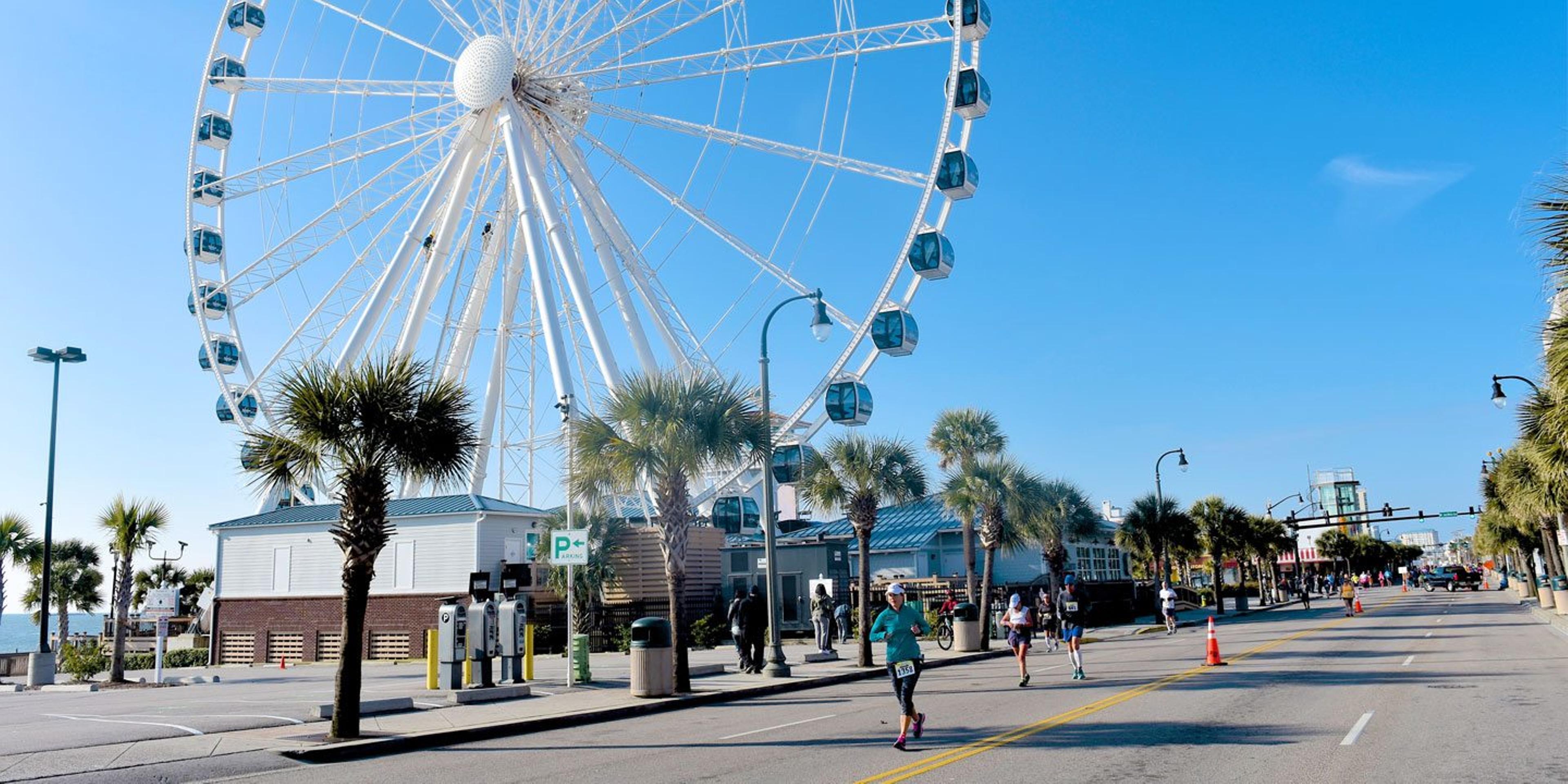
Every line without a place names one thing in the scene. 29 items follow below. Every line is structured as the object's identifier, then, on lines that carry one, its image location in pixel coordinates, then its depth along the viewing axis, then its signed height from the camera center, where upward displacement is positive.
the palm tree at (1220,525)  60.31 +2.01
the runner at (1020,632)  19.12 -1.04
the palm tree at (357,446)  13.94 +1.94
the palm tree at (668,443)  19.62 +2.51
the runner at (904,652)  11.80 -0.79
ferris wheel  28.97 +10.97
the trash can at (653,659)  18.56 -1.19
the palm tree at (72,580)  42.41 +1.21
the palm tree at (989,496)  31.62 +2.18
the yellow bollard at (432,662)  21.11 -1.24
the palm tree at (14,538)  32.72 +2.19
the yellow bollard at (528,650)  21.62 -1.14
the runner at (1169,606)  36.75 -1.33
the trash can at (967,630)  30.39 -1.53
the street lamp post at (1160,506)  49.38 +2.64
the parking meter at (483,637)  19.19 -0.73
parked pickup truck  78.56 -1.96
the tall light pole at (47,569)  25.97 +1.01
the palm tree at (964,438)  35.62 +4.28
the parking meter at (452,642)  18.92 -0.79
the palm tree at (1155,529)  50.12 +1.63
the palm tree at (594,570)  33.41 +0.57
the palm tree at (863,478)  27.33 +2.43
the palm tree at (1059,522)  38.19 +1.72
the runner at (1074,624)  19.62 -0.97
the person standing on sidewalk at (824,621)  28.20 -1.04
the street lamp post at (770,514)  21.85 +1.40
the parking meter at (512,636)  20.39 -0.78
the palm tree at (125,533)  26.09 +1.76
